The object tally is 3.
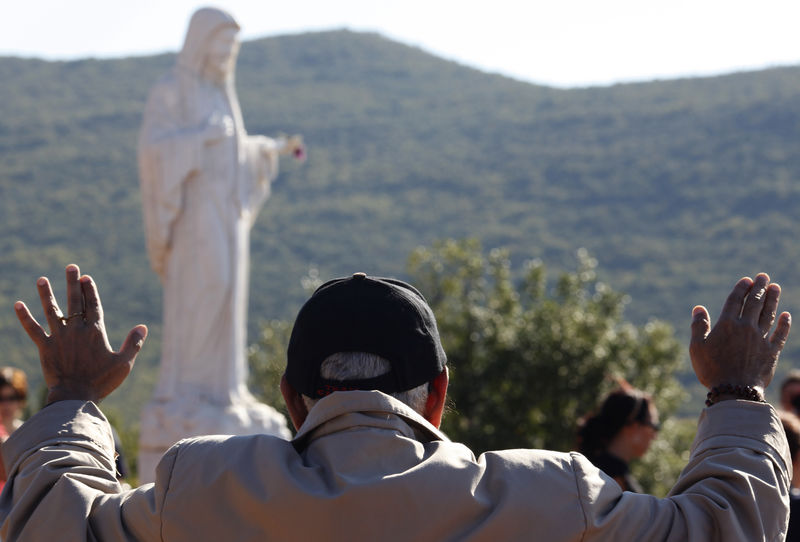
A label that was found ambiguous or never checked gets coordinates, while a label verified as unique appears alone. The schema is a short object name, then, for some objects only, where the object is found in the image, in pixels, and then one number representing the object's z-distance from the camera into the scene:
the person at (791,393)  5.47
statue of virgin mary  8.27
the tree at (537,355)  15.55
